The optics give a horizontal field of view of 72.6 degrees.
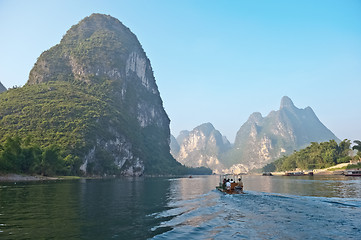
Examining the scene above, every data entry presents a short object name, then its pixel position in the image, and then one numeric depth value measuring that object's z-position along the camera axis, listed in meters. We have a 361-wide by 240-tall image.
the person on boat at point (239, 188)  38.75
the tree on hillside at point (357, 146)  118.57
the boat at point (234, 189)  38.47
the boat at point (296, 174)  131.30
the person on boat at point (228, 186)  38.87
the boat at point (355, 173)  88.90
